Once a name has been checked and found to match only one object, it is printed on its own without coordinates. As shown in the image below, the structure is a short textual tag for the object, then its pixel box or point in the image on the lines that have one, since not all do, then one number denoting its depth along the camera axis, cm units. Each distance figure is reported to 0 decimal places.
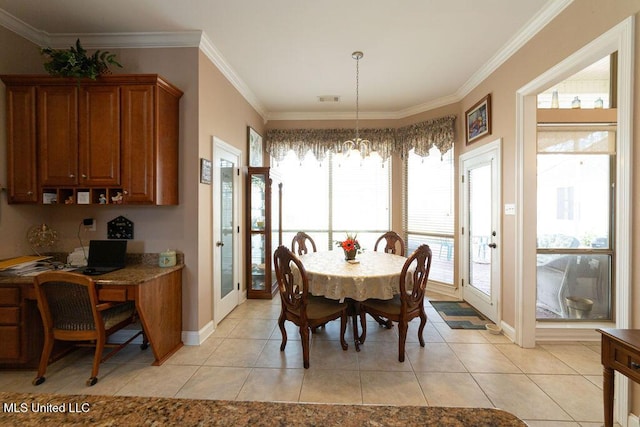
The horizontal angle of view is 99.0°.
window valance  470
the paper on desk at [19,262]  235
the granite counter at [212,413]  58
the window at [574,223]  288
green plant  237
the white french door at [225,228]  310
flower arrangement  297
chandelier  303
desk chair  205
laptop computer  255
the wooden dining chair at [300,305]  235
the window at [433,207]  423
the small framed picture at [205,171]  277
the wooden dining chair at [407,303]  243
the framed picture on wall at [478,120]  326
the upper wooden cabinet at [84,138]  244
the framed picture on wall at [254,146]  412
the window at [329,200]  490
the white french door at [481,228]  316
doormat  321
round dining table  242
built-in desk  218
